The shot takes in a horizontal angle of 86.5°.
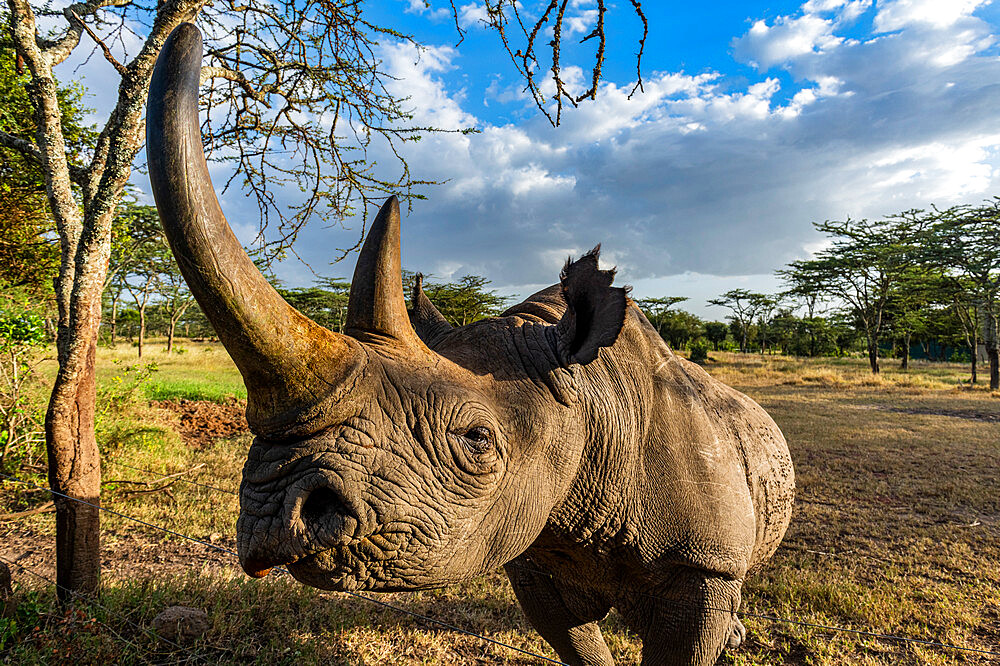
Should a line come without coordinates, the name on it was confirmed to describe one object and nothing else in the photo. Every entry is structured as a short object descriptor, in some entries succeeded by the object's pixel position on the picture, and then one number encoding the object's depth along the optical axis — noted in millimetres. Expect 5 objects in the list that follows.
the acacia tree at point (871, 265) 25453
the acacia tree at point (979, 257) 20000
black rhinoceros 1157
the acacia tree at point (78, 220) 3770
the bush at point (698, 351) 32209
